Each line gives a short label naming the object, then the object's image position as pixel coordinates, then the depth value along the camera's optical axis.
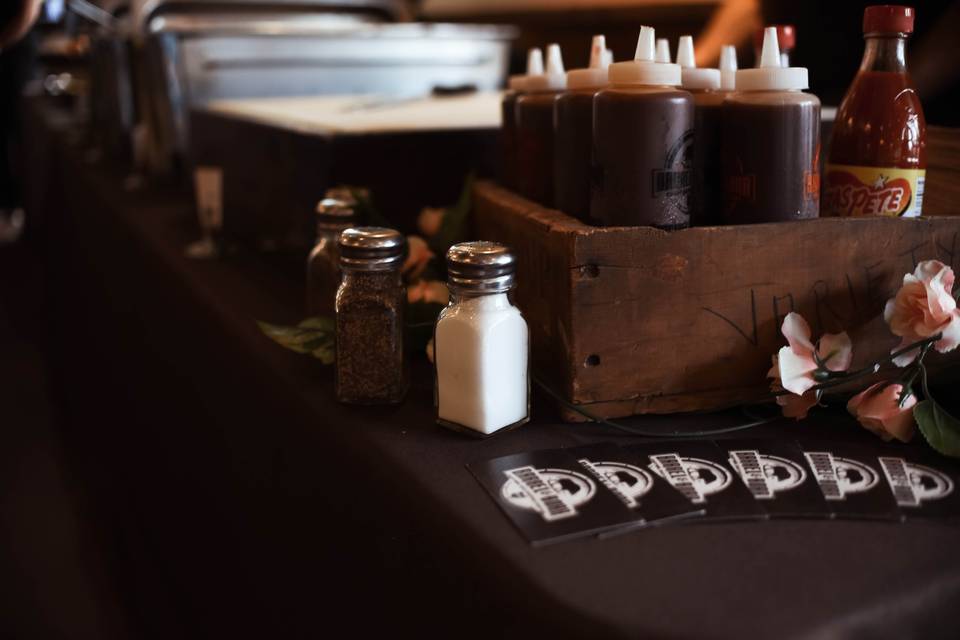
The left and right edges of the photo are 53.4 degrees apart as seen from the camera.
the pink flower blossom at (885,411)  0.76
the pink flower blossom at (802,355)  0.78
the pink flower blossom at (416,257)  1.07
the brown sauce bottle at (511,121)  1.08
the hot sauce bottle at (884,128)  0.84
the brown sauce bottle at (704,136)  0.85
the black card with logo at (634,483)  0.65
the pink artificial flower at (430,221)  1.17
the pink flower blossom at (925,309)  0.75
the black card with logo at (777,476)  0.66
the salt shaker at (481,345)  0.75
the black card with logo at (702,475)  0.66
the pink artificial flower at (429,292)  0.98
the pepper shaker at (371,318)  0.83
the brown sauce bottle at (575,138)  0.88
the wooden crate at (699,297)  0.80
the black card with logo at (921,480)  0.66
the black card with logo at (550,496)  0.63
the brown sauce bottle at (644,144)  0.78
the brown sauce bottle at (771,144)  0.79
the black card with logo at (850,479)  0.66
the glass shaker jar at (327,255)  1.04
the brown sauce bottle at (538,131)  0.99
